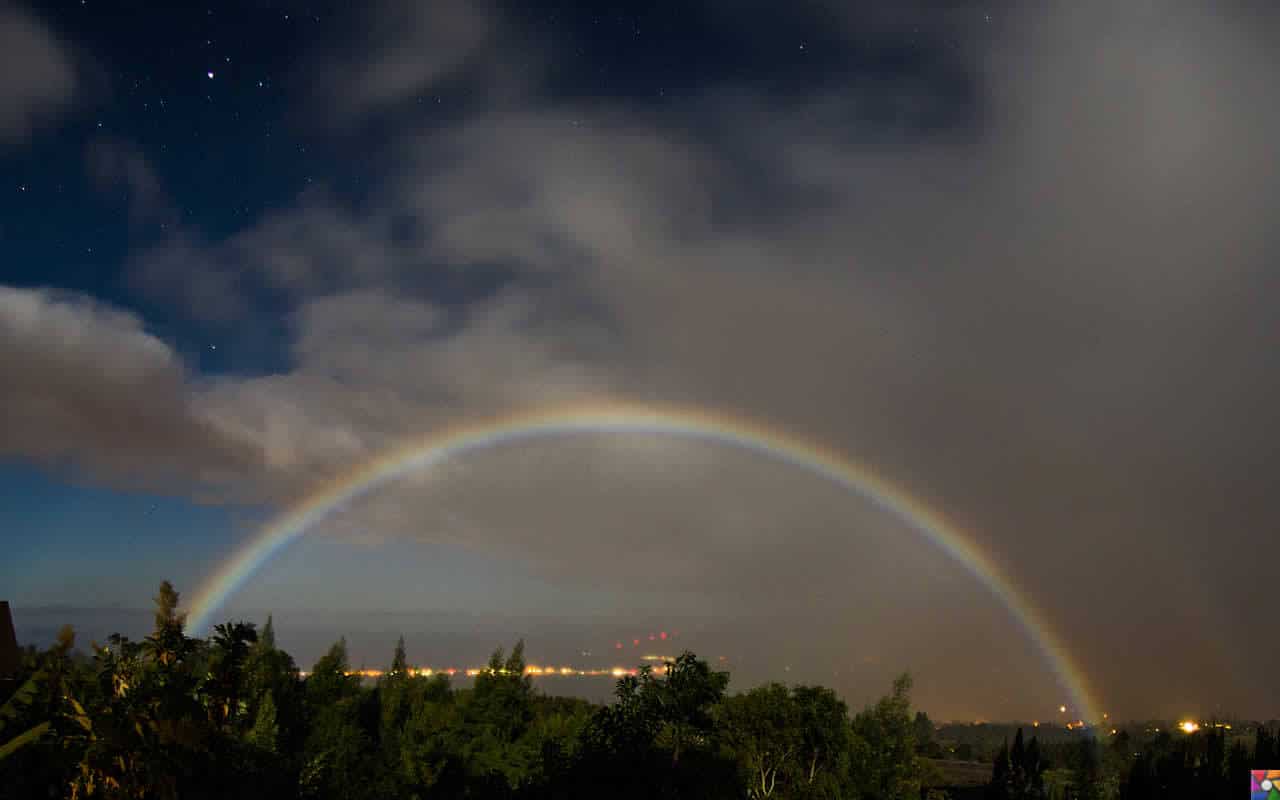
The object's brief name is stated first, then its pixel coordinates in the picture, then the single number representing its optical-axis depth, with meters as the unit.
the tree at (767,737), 40.38
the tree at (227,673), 13.43
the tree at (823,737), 41.00
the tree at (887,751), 44.03
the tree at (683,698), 27.52
